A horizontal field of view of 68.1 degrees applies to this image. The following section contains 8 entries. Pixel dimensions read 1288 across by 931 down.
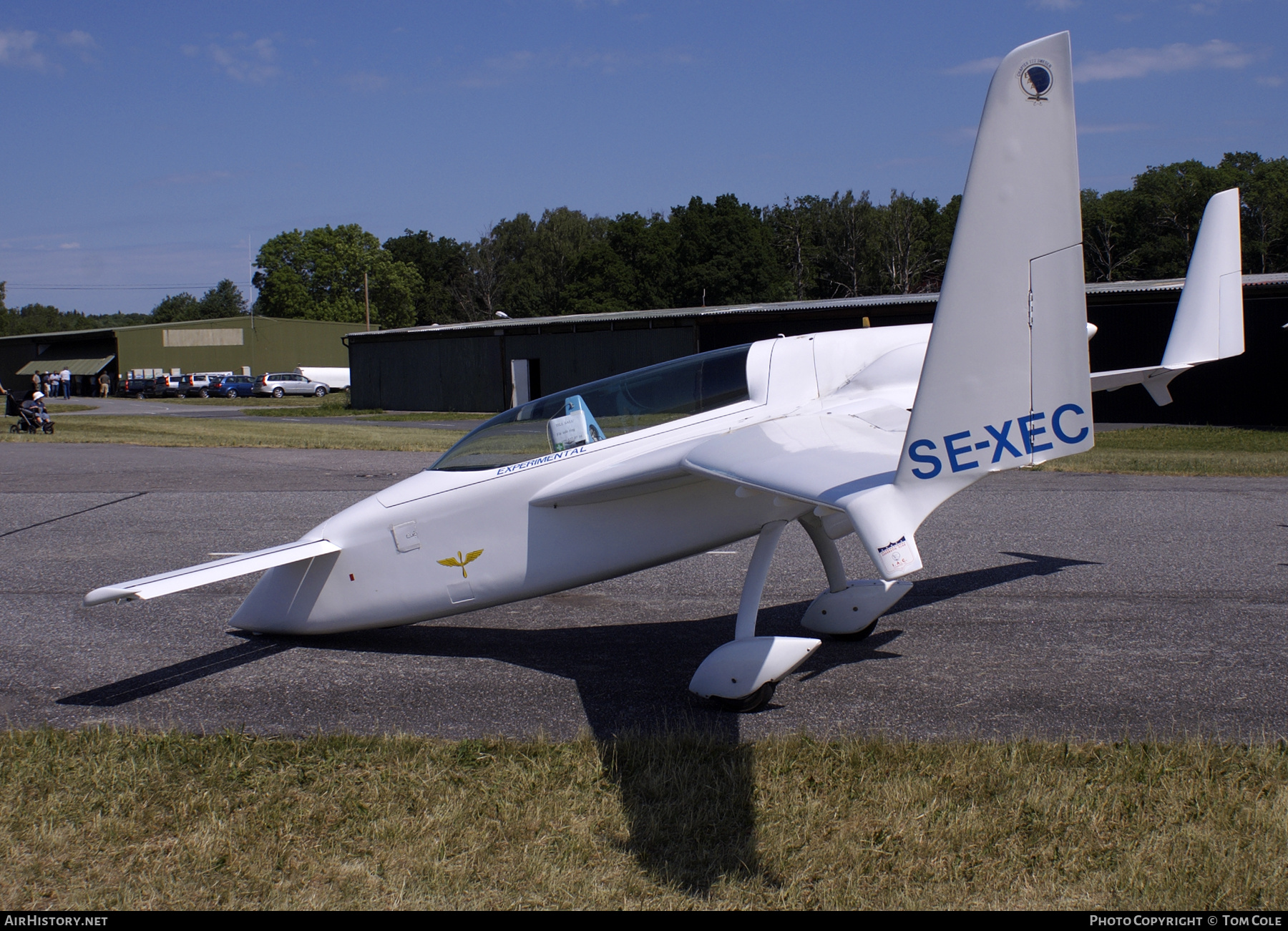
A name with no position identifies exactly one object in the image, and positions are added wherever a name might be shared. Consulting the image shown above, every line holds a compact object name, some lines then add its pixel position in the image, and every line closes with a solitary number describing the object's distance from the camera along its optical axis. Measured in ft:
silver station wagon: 201.77
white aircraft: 13.23
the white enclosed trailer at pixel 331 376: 215.49
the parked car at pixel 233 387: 208.33
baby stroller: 85.35
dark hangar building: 84.23
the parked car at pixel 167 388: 214.07
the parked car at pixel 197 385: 214.07
